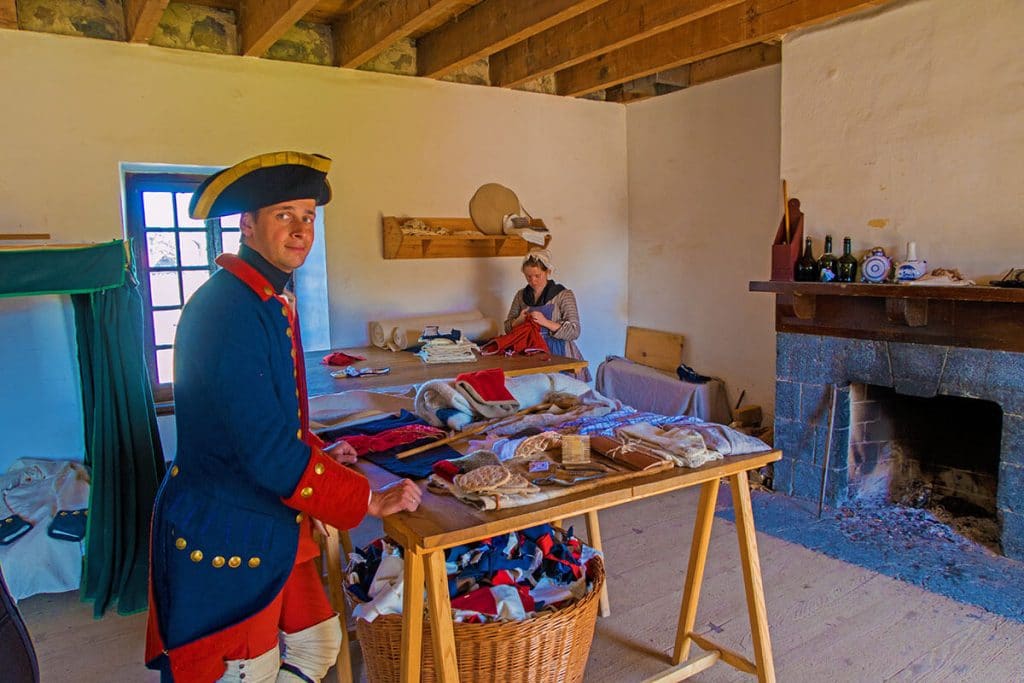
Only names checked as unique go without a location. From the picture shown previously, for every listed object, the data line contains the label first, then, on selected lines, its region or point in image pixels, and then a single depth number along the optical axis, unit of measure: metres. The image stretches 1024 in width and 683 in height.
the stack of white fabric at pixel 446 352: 3.90
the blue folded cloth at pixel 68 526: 2.89
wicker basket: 1.74
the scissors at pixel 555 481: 1.63
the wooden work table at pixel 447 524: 1.45
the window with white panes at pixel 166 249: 4.03
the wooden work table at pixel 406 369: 3.35
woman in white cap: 4.38
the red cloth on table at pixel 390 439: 1.96
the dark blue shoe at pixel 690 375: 5.08
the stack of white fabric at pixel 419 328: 4.39
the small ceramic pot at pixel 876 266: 3.46
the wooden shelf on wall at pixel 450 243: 4.60
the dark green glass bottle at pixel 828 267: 3.65
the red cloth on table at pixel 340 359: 3.89
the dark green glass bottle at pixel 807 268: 3.76
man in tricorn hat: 1.41
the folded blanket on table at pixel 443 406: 2.17
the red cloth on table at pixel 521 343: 4.11
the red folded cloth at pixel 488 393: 2.21
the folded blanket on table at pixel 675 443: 1.80
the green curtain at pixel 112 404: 2.77
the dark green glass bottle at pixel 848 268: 3.61
